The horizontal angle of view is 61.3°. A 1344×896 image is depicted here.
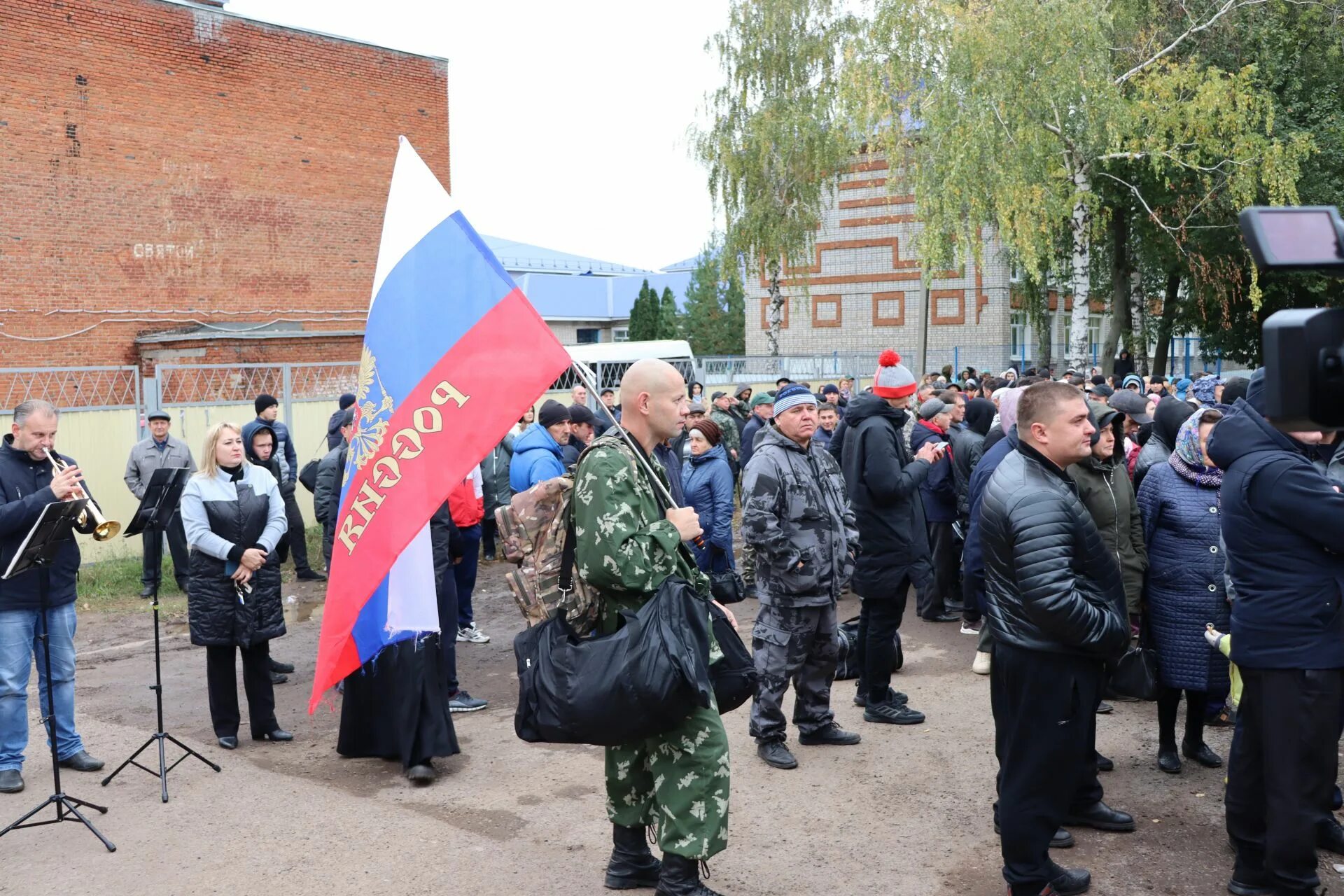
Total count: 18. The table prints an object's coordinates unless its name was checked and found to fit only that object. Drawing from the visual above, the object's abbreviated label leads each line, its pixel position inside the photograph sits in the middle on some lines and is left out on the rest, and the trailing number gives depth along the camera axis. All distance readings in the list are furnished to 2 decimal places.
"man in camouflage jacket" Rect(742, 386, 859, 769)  6.27
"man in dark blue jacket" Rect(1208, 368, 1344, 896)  4.27
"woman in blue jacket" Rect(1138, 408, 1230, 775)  5.76
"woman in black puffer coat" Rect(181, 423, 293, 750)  6.71
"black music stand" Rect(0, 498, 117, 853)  5.45
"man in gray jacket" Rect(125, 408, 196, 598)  11.77
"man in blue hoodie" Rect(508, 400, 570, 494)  8.55
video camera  2.46
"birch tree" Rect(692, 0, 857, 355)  30.86
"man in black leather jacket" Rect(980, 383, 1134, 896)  4.35
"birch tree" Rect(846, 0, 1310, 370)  21.64
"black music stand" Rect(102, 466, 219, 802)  6.22
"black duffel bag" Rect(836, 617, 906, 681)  8.02
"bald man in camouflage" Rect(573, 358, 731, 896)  4.12
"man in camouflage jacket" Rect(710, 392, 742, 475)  14.57
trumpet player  6.06
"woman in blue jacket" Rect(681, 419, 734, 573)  9.99
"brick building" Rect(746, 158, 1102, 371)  36.91
